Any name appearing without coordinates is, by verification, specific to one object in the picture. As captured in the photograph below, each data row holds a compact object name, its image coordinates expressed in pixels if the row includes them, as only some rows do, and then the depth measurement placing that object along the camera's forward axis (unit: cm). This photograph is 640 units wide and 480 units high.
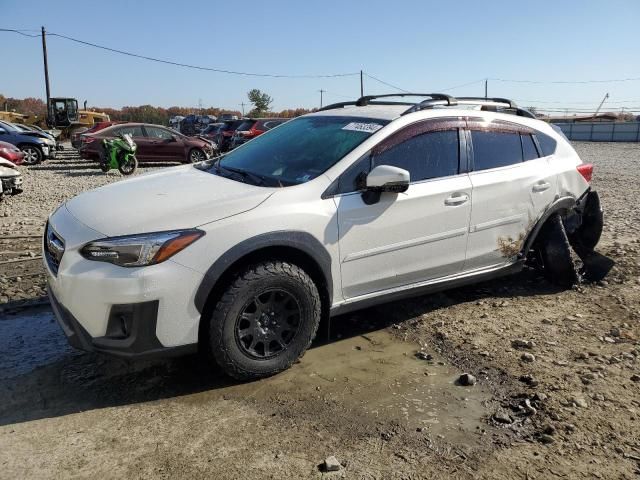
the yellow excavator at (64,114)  3666
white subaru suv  303
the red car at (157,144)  1670
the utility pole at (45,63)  3980
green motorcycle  1511
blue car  1822
